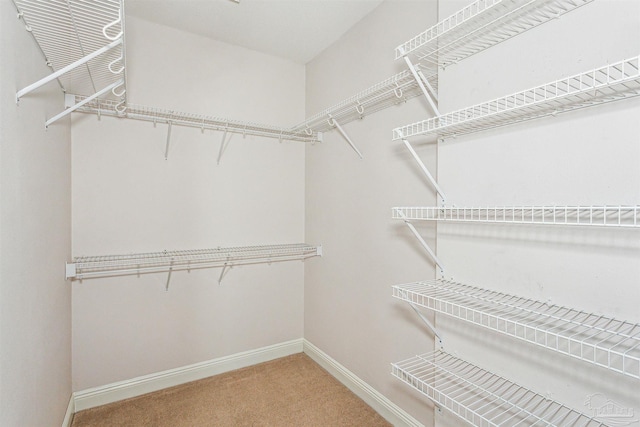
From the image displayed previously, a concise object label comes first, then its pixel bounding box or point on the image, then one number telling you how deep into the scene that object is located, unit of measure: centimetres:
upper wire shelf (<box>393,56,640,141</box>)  89
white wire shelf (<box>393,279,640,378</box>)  88
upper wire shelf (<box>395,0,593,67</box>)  107
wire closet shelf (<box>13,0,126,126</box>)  101
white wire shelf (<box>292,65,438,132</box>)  162
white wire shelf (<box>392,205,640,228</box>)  89
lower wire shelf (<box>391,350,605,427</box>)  105
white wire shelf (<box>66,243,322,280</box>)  191
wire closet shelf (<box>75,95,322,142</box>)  193
